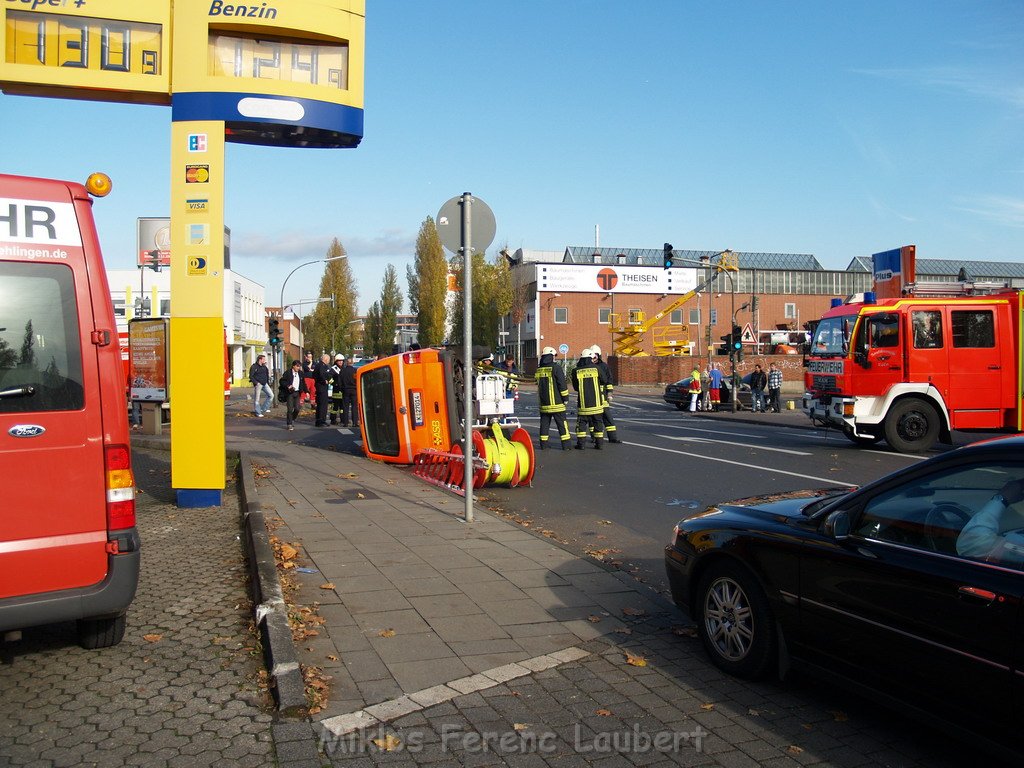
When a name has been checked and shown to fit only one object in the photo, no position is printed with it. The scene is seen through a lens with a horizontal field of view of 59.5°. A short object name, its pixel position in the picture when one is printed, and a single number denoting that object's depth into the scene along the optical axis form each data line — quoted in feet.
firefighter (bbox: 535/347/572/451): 55.88
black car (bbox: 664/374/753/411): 112.47
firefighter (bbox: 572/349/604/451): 54.80
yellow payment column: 30.83
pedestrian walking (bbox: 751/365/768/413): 107.65
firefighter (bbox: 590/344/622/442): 56.49
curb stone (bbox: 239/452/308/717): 14.20
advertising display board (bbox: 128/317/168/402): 71.87
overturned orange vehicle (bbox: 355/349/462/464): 43.91
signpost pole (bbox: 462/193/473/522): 28.89
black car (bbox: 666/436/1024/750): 11.31
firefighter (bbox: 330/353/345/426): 77.25
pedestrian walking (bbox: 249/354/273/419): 88.54
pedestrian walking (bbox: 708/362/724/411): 110.42
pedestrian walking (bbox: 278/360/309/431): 72.33
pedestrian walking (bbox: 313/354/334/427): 75.10
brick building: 236.43
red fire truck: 55.21
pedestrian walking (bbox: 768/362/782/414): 106.73
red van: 14.56
